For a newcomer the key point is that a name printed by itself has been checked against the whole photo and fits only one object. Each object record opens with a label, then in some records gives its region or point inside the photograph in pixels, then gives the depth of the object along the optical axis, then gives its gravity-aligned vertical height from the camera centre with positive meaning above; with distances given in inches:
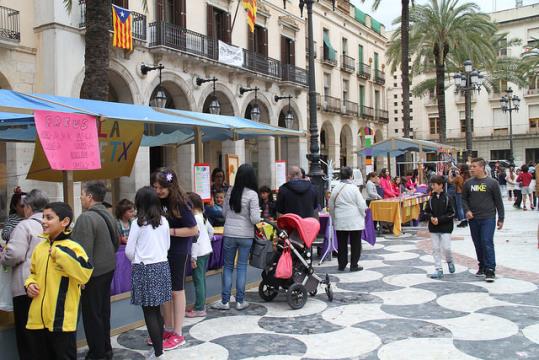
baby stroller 251.8 -35.6
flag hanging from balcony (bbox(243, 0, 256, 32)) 738.2 +257.5
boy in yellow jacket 148.3 -25.4
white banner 835.4 +222.3
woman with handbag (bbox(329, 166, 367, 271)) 331.3 -18.9
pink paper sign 200.4 +21.3
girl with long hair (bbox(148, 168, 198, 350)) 196.7 -18.5
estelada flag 639.1 +205.5
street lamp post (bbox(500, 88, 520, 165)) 1382.9 +227.2
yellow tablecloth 502.6 -24.8
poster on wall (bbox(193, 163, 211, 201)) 315.3 +7.0
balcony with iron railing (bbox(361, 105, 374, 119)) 1488.6 +218.8
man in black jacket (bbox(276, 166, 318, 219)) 298.0 -6.2
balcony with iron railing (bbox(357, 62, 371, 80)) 1498.5 +341.2
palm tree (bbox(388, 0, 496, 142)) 1050.1 +315.9
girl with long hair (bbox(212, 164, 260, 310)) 241.1 -17.0
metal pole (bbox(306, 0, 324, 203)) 516.0 +65.7
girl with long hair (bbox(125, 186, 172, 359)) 177.8 -24.2
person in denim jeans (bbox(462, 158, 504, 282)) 294.2 -15.6
